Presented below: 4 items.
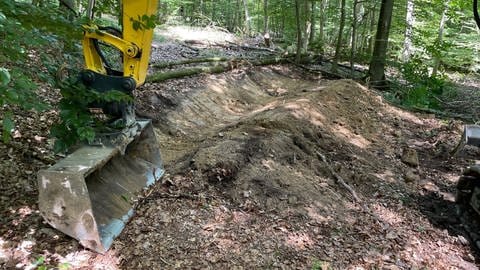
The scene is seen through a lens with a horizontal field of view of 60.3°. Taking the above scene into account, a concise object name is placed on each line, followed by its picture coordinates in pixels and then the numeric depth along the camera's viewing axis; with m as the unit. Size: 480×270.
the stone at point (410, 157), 7.24
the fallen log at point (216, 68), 8.95
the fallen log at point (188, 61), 10.15
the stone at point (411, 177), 6.54
